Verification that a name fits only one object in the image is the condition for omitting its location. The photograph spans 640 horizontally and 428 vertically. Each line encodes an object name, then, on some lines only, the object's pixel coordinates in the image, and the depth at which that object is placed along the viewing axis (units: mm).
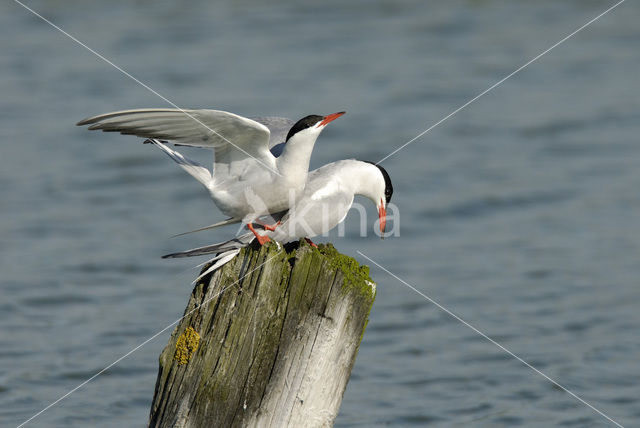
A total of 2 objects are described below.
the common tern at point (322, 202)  9008
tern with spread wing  7930
